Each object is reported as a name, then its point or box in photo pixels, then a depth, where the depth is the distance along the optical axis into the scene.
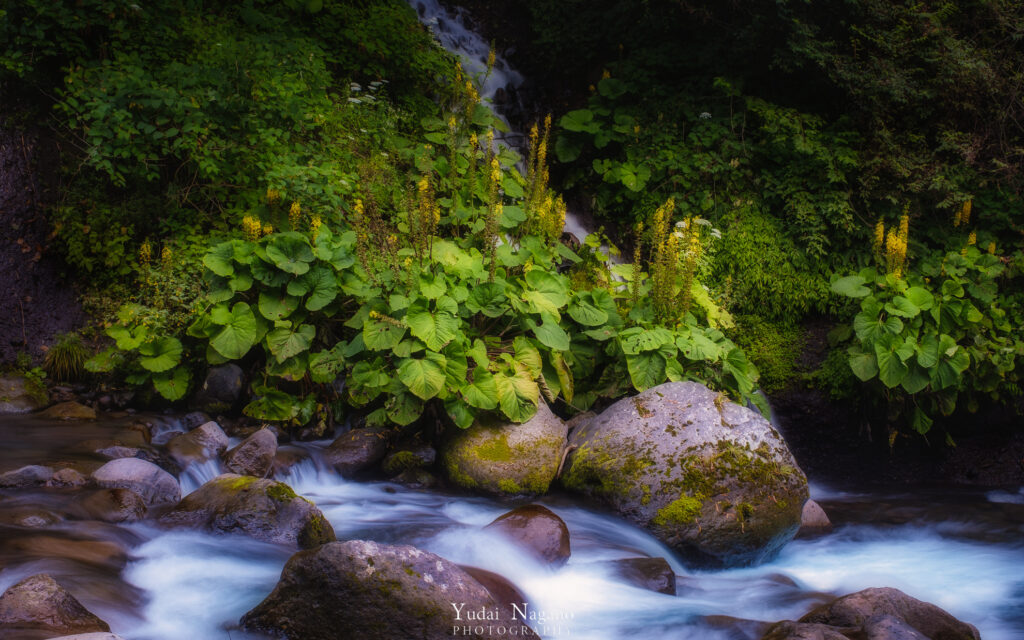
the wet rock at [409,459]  5.88
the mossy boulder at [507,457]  5.58
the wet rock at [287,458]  5.58
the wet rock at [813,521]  5.82
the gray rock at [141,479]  4.76
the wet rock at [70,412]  6.08
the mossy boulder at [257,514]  4.50
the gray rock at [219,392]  6.35
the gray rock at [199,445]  5.49
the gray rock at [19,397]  6.20
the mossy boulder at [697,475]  5.05
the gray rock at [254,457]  5.44
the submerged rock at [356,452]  5.84
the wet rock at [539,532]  4.59
